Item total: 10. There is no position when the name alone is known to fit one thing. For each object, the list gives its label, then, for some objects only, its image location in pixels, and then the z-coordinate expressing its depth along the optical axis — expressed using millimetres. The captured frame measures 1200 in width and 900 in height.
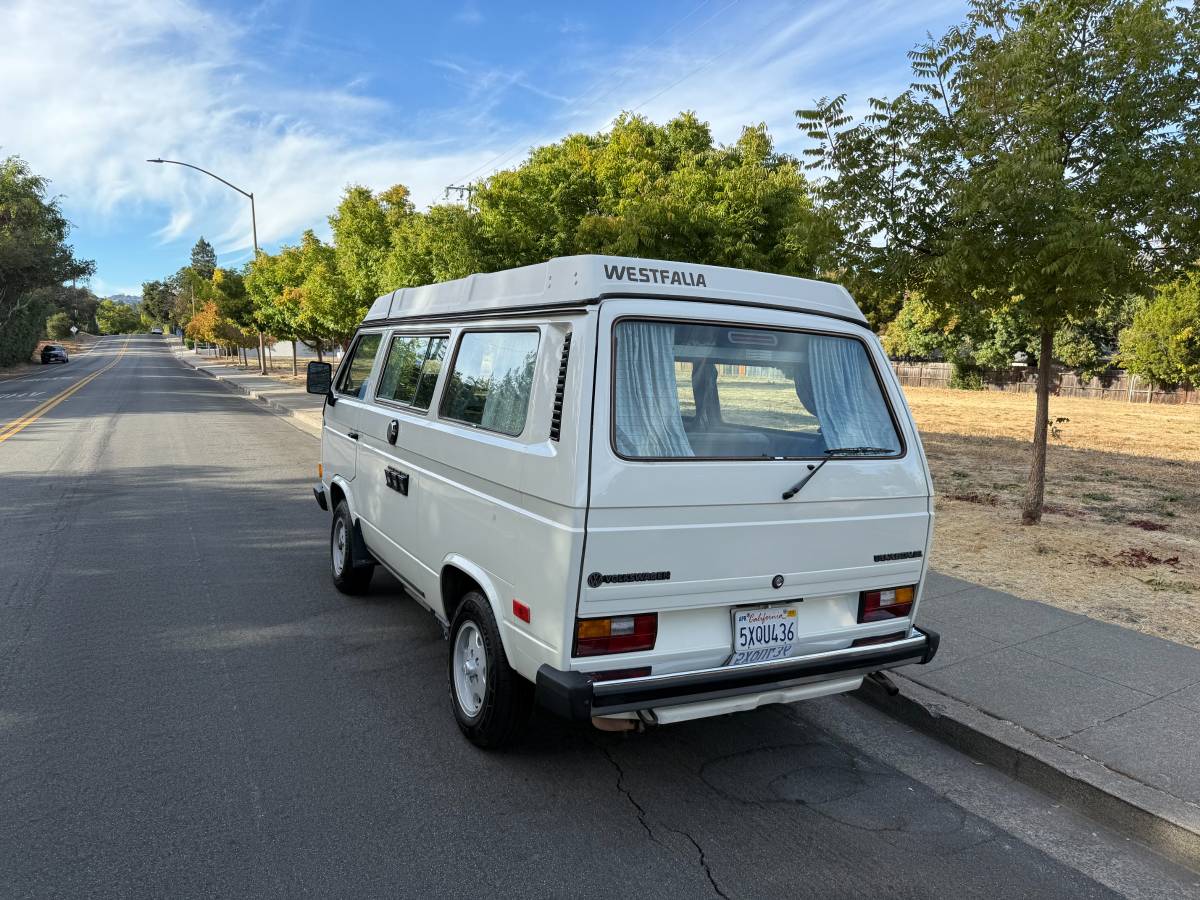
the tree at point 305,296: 26406
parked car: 59031
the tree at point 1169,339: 30641
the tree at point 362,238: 24000
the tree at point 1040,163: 6562
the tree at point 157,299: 177012
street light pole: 31303
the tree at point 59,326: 112462
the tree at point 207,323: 56334
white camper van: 3068
